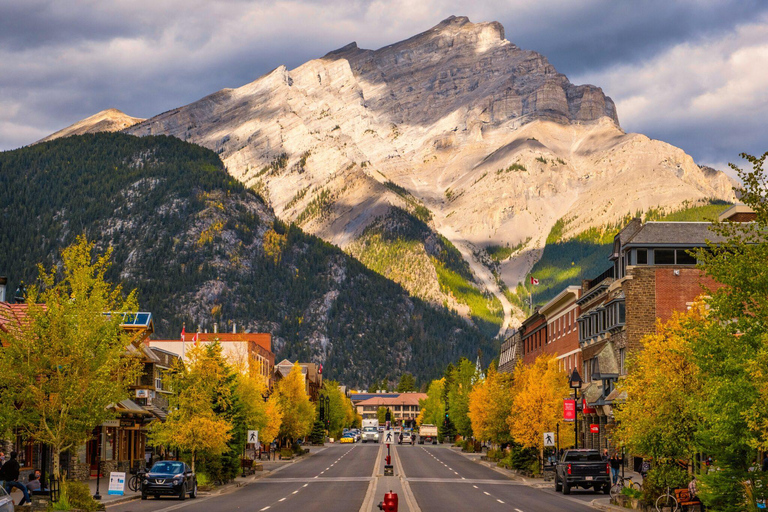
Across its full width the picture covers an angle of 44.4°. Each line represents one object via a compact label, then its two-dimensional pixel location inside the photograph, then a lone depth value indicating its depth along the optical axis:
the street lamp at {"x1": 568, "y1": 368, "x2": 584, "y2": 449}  51.91
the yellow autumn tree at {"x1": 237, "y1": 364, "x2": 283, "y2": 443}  72.12
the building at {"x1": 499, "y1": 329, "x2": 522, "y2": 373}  121.65
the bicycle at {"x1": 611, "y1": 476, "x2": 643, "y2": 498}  38.50
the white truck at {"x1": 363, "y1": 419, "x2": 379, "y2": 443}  169.00
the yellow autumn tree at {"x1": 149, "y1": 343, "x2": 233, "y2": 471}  49.78
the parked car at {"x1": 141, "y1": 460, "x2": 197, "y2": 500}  42.78
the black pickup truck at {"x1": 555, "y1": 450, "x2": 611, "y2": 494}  47.63
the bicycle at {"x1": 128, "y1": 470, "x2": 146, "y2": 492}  46.75
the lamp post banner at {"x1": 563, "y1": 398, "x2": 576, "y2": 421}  54.72
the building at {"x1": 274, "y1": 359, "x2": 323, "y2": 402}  161.50
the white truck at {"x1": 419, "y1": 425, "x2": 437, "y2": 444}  169.00
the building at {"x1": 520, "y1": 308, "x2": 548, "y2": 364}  102.38
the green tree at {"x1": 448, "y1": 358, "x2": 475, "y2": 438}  122.94
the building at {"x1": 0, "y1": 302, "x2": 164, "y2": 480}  50.69
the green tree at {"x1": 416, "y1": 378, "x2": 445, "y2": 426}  187.50
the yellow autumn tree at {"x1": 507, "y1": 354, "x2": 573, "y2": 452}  61.53
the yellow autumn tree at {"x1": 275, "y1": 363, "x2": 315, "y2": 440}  101.94
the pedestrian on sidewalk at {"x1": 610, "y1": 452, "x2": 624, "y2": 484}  51.03
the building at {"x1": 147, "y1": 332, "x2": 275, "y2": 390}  100.74
